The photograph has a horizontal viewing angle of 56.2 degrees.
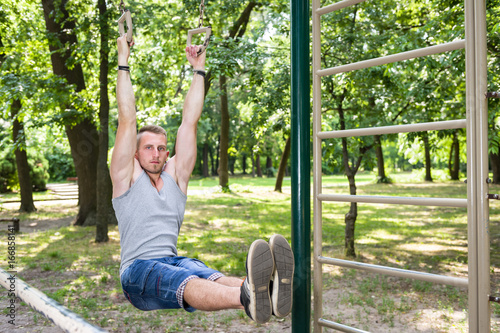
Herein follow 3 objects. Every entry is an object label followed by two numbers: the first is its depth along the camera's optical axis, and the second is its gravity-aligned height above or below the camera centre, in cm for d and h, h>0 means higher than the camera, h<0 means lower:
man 199 -35
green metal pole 237 -4
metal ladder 194 -4
